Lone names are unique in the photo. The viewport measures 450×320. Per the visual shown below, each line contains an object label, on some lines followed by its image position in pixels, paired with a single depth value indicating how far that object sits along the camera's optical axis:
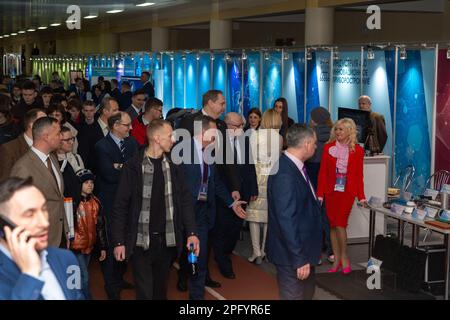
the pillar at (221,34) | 19.00
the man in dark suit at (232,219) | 7.23
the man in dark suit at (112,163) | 6.14
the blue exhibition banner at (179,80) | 17.81
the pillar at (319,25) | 14.48
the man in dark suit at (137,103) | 9.83
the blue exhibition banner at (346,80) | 11.66
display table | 6.41
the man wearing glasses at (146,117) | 8.16
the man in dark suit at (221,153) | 6.66
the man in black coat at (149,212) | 4.91
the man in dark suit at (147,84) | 16.58
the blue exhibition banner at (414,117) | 10.53
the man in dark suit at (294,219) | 4.71
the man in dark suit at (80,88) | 18.20
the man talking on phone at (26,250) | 2.58
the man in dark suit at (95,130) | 7.50
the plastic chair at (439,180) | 9.80
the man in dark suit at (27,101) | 9.51
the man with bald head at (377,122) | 10.23
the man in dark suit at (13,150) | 5.74
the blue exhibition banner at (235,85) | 15.12
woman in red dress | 7.22
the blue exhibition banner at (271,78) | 13.80
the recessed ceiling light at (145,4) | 18.22
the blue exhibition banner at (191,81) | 17.11
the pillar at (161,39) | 23.09
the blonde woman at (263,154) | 7.30
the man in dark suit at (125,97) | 15.22
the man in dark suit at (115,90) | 16.38
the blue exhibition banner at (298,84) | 13.11
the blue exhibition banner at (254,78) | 14.44
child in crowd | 5.36
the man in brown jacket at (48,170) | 4.84
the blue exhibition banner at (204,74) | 16.38
